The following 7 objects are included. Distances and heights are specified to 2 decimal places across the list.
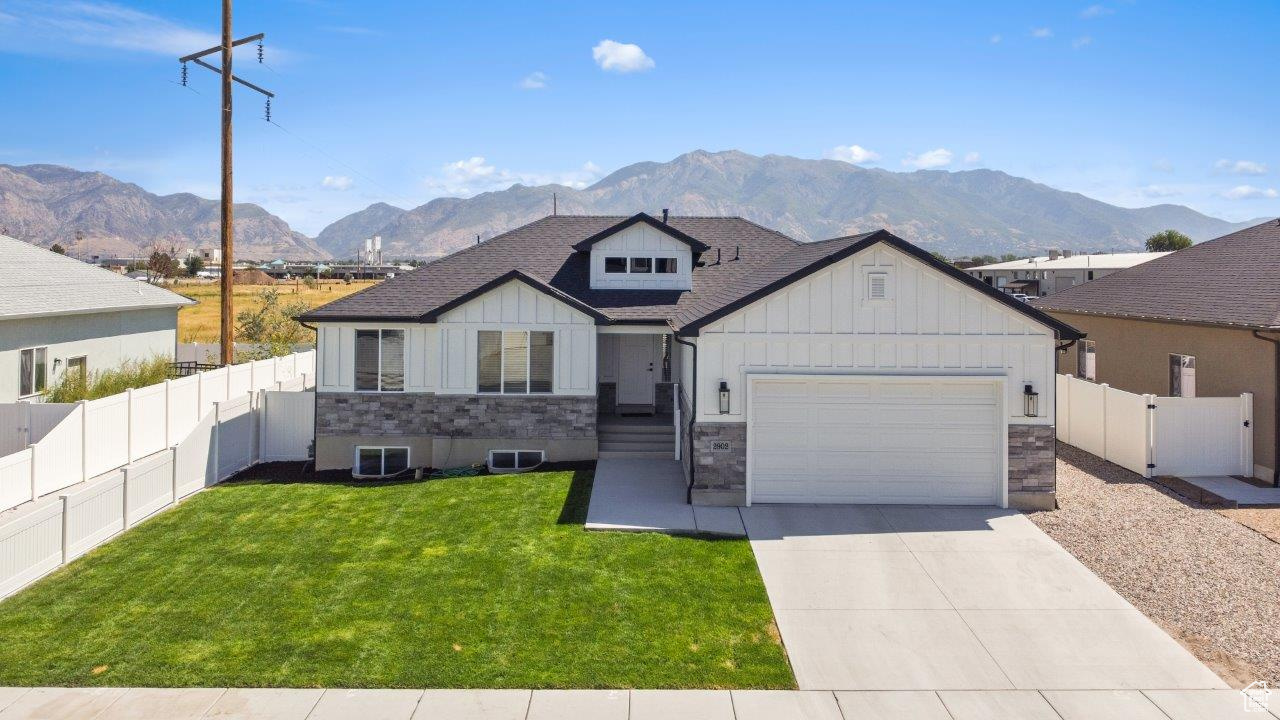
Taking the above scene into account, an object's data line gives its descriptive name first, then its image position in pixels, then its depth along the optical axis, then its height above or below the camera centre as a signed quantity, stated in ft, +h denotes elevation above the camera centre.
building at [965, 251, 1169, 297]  183.62 +25.30
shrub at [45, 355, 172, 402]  67.77 -1.50
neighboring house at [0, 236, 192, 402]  64.44 +4.27
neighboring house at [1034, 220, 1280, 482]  50.16 +3.42
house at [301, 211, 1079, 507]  44.73 -0.07
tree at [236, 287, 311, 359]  120.57 +6.50
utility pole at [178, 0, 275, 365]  66.80 +16.50
